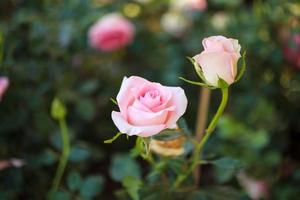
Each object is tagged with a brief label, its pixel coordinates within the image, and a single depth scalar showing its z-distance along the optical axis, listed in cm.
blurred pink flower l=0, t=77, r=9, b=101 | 87
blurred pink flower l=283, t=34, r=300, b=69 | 119
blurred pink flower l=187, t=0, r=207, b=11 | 155
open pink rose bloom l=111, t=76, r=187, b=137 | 69
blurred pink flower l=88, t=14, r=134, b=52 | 132
